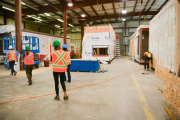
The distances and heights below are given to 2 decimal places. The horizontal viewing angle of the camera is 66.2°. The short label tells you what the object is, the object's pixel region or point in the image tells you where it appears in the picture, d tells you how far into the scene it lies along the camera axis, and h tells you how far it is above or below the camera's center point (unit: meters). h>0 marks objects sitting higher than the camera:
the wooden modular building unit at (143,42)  12.91 +1.15
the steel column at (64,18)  18.58 +4.81
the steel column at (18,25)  10.51 +2.25
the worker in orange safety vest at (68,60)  6.17 -0.30
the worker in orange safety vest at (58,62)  4.17 -0.24
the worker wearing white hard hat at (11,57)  8.52 -0.16
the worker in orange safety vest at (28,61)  6.39 -0.31
